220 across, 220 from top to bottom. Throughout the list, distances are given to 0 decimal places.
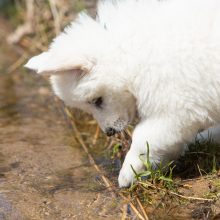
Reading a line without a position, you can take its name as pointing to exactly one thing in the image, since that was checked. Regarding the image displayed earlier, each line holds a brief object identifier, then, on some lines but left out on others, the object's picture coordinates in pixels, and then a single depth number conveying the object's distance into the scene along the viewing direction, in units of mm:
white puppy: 3830
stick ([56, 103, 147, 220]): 3727
